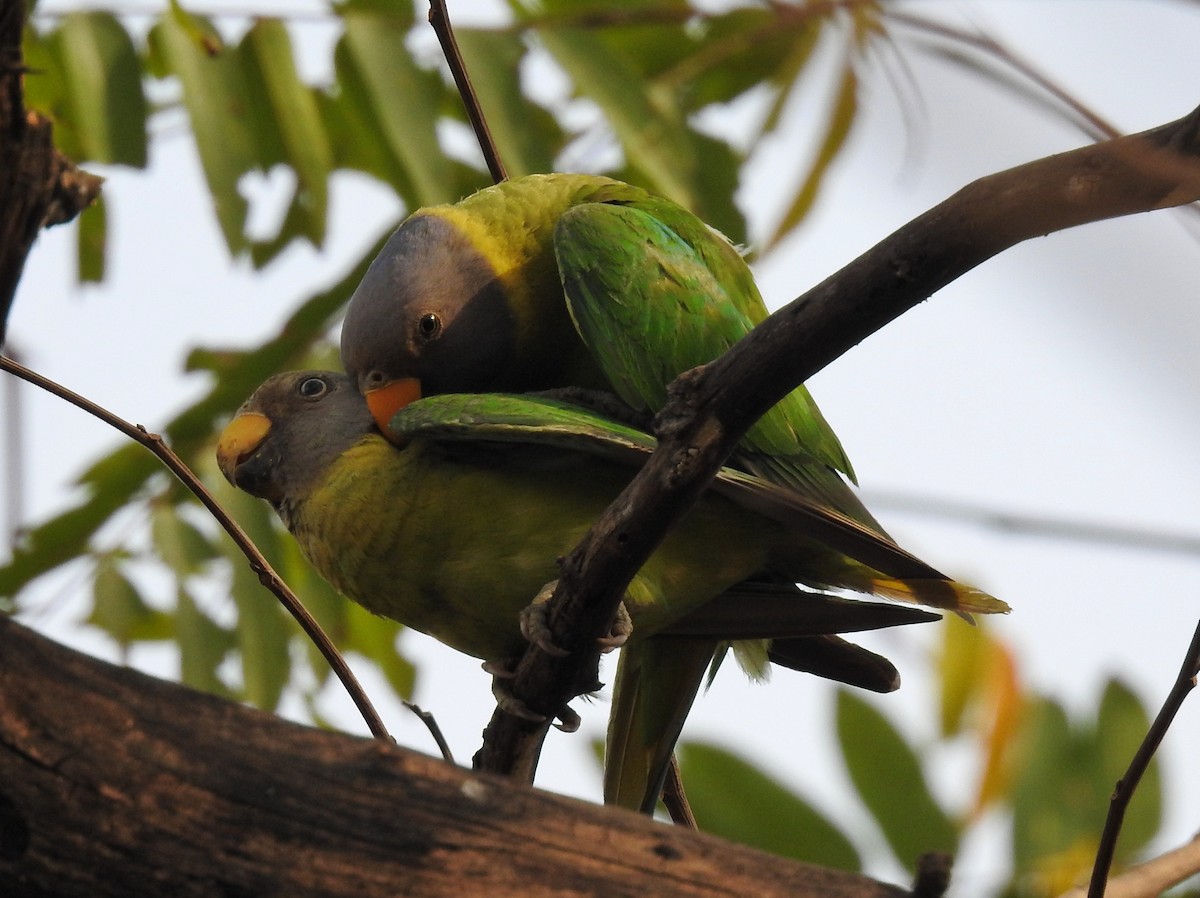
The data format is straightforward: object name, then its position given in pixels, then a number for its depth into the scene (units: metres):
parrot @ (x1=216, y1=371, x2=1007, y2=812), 5.73
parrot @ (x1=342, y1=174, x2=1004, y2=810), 6.17
